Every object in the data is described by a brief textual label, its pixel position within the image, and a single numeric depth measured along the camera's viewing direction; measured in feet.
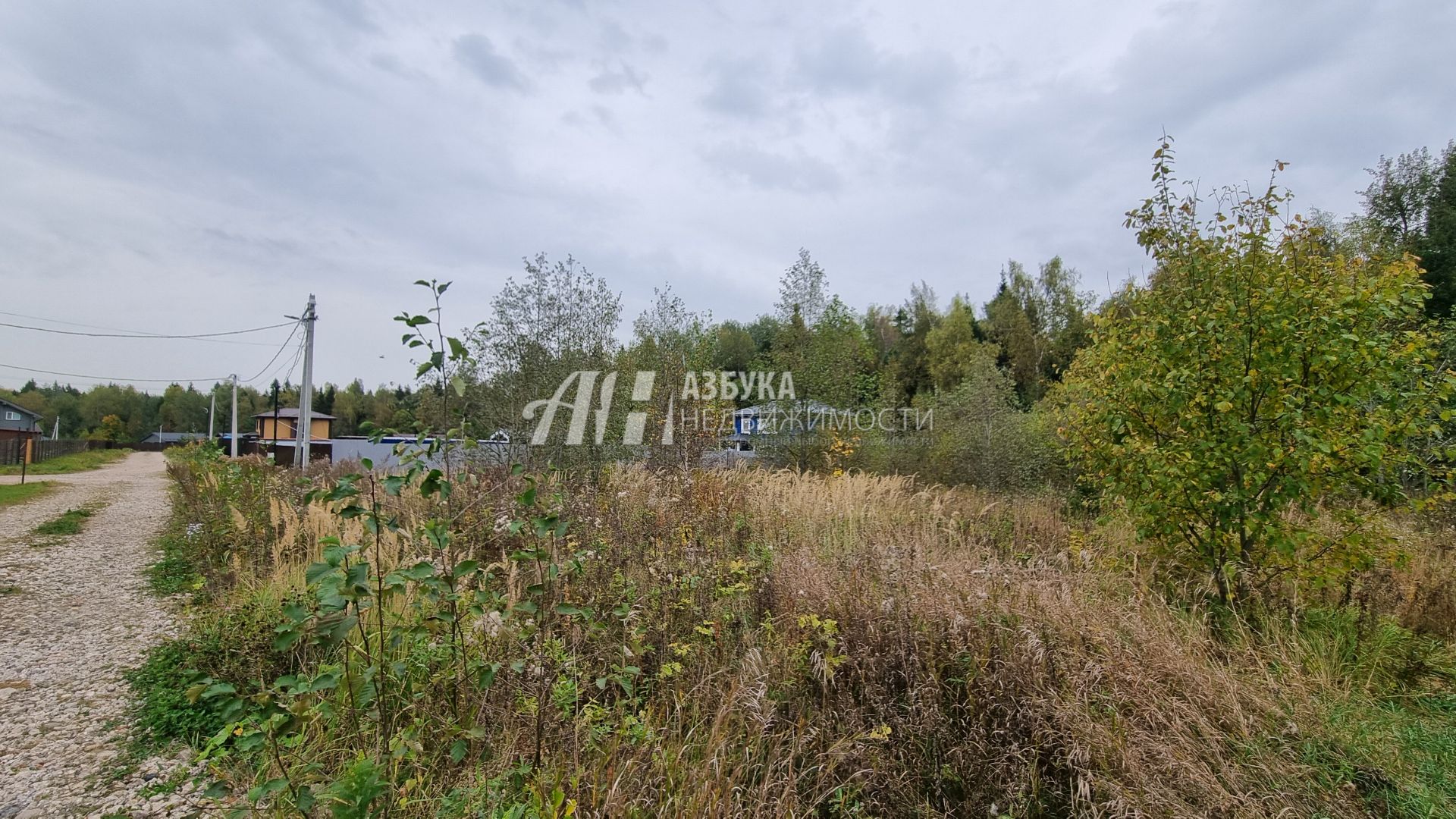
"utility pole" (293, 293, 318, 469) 49.19
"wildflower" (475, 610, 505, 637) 8.11
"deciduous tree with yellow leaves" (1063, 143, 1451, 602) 10.87
